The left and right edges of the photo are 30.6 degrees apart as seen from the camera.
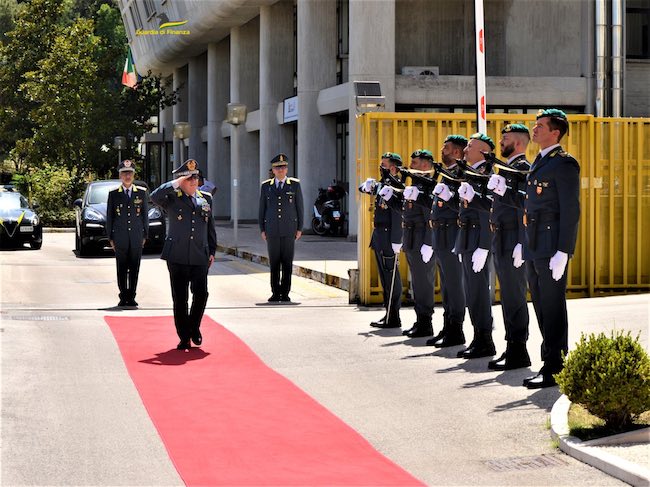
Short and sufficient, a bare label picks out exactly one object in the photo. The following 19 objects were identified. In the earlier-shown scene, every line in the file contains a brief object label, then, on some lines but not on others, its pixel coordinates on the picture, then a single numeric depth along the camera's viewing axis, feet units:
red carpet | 24.12
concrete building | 104.53
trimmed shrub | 26.08
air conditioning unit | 111.75
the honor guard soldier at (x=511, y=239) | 35.35
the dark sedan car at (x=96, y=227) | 91.20
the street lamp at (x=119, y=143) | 160.56
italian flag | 179.32
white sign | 123.85
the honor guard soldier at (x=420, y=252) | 43.62
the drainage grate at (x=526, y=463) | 24.62
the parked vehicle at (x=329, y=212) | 112.37
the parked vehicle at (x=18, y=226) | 98.02
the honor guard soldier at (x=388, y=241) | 46.68
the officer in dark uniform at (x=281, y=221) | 57.41
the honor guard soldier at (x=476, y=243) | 37.70
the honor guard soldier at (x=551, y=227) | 32.12
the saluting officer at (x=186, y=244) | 40.55
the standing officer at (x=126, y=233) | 55.11
